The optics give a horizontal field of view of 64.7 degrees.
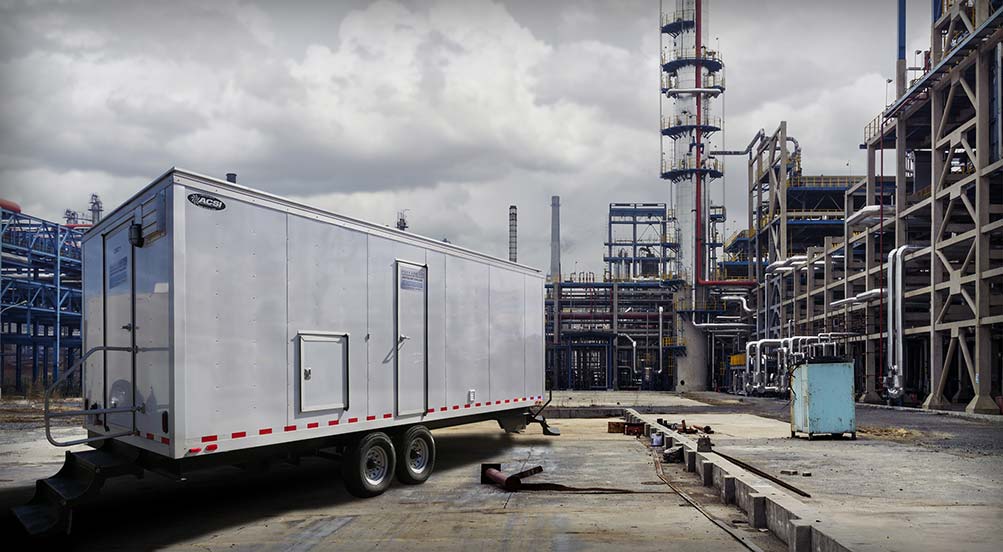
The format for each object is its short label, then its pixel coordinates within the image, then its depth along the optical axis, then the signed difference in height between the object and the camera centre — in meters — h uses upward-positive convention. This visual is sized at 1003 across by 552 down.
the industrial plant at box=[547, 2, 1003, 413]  30.31 +2.07
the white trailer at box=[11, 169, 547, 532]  8.44 -0.40
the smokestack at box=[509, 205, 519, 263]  72.54 +6.04
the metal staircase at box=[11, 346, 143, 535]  8.25 -1.95
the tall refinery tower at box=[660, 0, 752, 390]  57.50 +10.68
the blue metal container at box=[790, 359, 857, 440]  17.52 -2.16
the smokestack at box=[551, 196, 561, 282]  72.19 +6.17
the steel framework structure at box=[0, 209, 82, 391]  42.09 +1.57
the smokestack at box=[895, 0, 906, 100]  37.22 +11.02
